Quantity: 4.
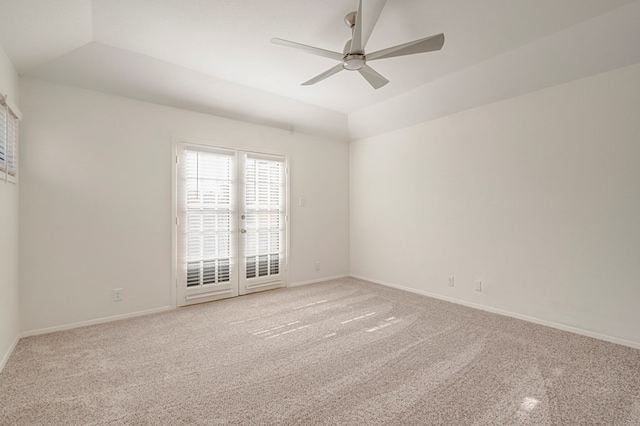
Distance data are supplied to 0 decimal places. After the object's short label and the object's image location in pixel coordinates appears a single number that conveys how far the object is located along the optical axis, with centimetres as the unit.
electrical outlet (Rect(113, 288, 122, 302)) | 332
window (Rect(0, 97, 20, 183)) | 235
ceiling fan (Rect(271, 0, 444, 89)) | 221
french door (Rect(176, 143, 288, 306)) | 384
